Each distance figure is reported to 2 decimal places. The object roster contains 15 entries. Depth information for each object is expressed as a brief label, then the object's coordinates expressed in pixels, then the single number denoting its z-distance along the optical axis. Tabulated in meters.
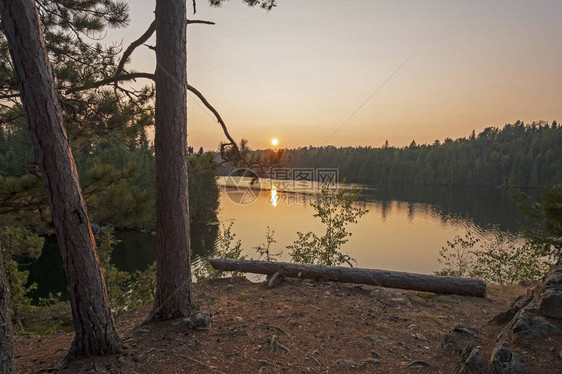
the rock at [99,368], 3.30
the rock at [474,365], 2.89
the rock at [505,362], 2.73
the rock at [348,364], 3.74
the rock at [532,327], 3.09
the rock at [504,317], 3.99
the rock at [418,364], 3.65
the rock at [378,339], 4.37
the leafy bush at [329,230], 10.40
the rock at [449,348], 3.82
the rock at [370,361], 3.81
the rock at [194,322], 4.50
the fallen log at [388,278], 6.81
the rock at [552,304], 3.26
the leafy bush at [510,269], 11.09
